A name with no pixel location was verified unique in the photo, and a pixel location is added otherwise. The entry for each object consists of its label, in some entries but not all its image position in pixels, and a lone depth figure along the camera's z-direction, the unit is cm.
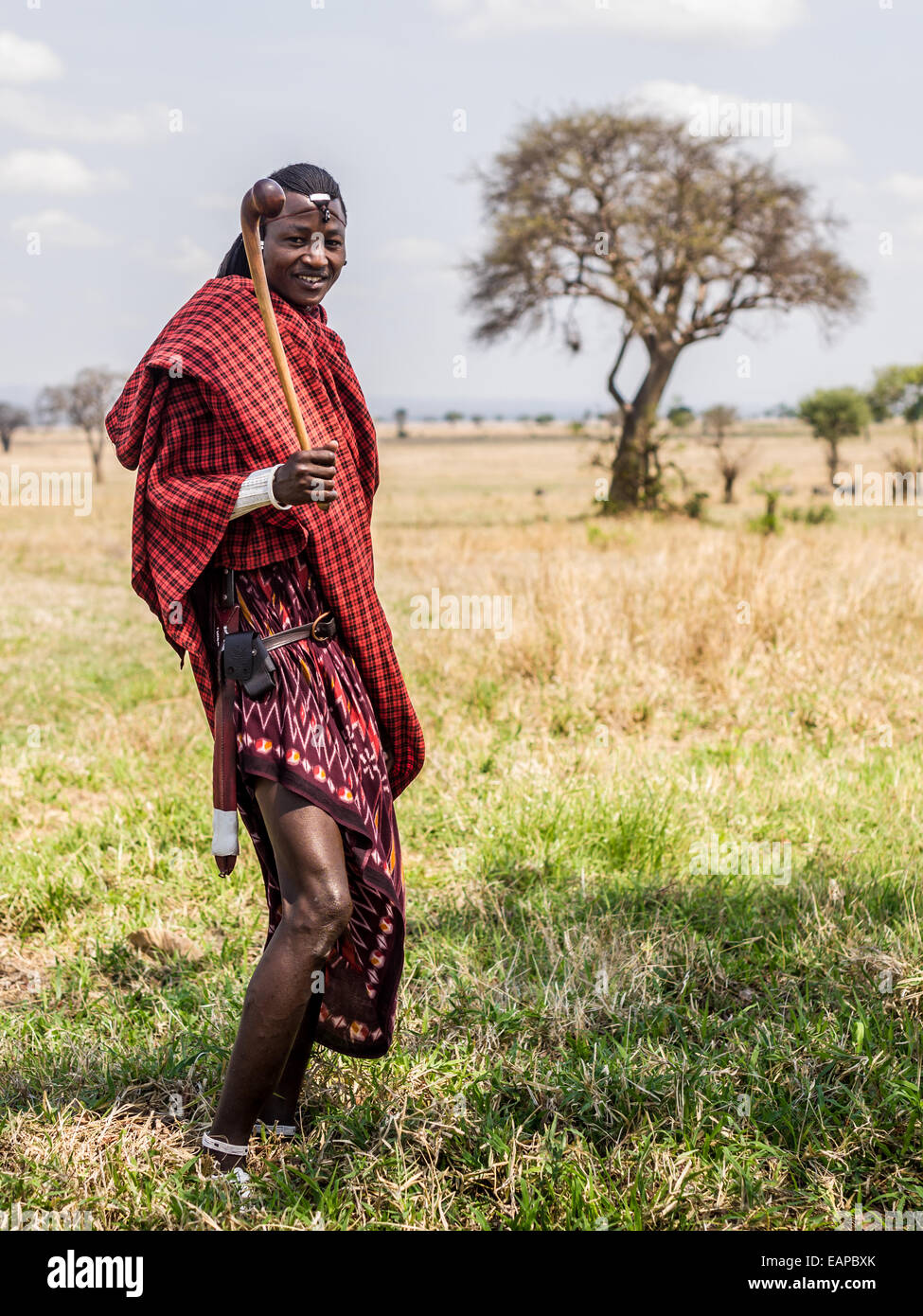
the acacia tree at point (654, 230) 1970
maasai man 229
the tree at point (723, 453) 2247
